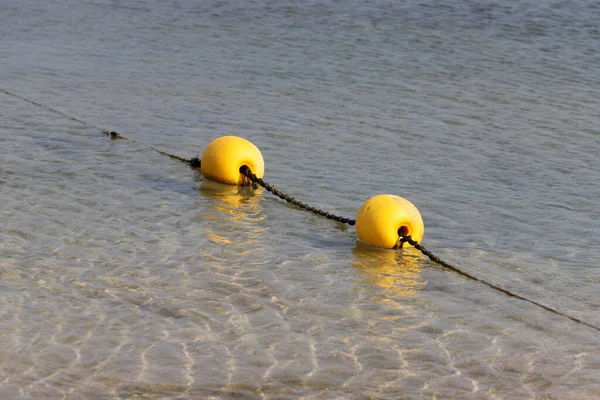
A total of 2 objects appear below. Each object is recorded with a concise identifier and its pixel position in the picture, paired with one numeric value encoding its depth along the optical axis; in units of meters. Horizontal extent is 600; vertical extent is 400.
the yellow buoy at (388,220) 17.12
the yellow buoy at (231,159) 20.39
